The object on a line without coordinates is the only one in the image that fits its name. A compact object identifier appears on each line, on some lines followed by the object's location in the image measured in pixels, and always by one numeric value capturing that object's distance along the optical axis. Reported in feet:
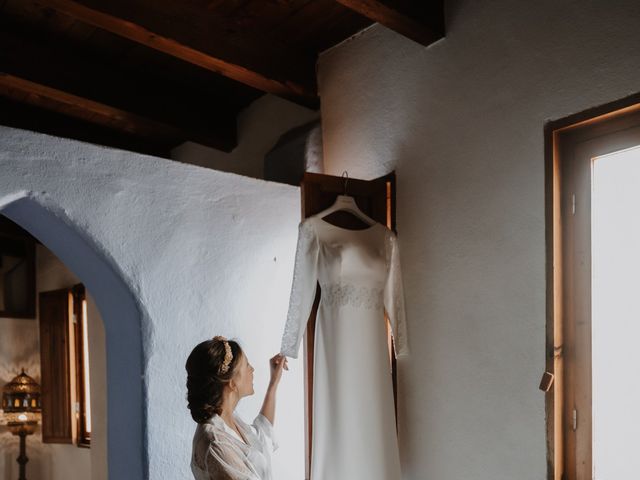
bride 6.54
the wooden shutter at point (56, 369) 19.54
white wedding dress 8.91
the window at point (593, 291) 7.34
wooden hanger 9.26
